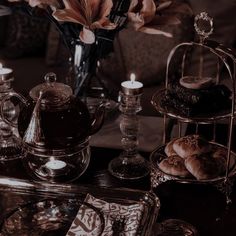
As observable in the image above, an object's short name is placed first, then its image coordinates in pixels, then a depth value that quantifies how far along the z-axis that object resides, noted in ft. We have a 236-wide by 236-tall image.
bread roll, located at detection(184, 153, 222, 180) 4.07
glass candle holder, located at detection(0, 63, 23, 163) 4.64
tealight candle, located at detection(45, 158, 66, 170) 4.31
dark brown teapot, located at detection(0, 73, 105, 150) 4.12
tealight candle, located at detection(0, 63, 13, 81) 4.64
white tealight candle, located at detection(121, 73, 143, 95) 4.43
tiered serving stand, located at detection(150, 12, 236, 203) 4.08
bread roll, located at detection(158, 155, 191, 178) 4.13
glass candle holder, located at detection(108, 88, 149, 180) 4.46
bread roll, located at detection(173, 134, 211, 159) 4.20
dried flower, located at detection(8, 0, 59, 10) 4.47
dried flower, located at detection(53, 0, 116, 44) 4.37
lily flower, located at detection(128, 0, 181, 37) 4.43
